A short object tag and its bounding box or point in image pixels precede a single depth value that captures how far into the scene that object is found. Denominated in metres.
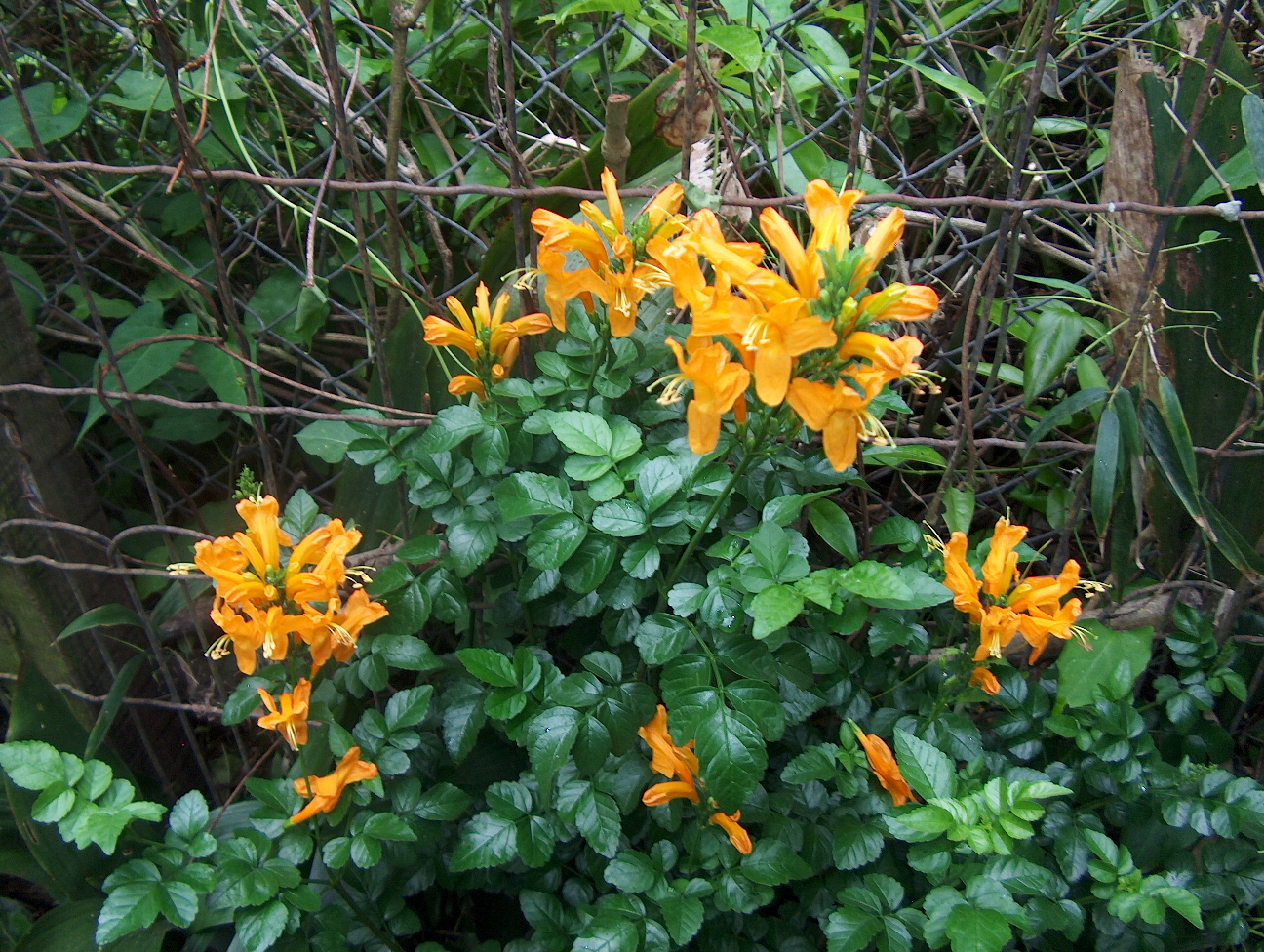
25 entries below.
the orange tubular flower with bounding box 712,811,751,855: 0.96
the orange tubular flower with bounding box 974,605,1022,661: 0.94
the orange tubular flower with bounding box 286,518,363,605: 0.94
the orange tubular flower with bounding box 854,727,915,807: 0.98
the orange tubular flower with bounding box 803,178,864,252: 0.71
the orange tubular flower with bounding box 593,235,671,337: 0.90
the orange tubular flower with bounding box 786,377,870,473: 0.70
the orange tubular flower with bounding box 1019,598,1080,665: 0.95
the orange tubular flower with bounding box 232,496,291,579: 0.95
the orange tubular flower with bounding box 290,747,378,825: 0.97
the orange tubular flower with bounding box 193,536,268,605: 0.92
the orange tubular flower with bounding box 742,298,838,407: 0.67
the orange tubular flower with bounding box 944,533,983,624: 0.96
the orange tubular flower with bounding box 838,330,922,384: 0.68
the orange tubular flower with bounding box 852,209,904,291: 0.73
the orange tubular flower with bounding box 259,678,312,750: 0.95
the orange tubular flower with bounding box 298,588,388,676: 0.98
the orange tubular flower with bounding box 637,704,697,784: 0.96
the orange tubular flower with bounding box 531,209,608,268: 0.90
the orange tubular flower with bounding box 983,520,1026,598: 0.96
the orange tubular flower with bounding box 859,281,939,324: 0.69
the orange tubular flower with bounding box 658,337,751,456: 0.71
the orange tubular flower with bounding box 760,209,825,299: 0.71
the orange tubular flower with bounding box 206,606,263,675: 0.93
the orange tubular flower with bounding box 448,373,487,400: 1.05
